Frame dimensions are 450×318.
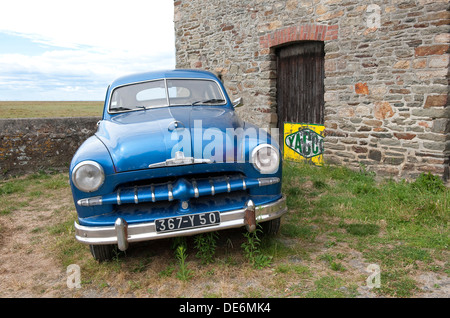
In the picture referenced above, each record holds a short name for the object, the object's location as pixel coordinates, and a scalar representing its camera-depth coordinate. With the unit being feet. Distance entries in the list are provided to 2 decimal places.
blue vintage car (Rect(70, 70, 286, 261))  9.47
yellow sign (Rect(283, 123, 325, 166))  23.07
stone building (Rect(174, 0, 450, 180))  17.25
